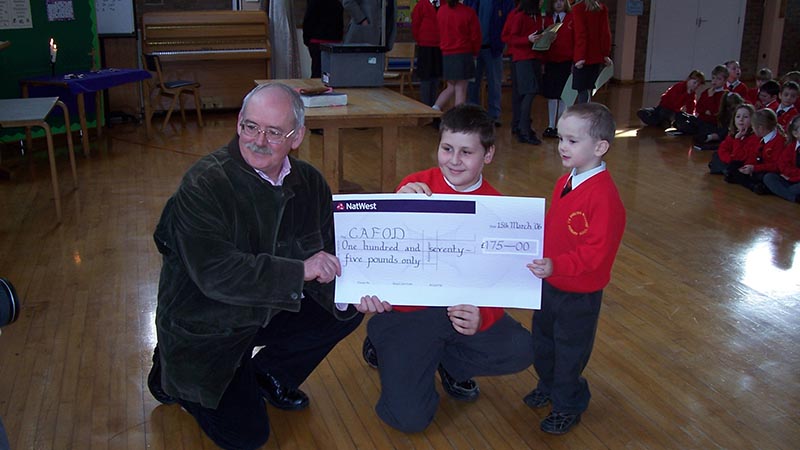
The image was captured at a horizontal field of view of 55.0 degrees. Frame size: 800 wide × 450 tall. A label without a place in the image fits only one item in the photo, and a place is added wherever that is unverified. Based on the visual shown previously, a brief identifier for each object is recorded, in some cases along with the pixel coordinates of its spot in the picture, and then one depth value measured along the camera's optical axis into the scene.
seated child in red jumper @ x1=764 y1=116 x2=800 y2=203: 5.35
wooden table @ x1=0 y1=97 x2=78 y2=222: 4.55
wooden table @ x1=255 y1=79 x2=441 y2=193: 4.34
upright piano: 8.39
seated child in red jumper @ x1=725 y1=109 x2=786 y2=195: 5.62
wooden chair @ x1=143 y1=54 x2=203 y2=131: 7.78
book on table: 4.54
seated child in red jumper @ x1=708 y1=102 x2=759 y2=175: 5.84
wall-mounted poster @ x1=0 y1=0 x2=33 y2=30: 6.64
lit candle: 6.39
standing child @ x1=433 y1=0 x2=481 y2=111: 7.31
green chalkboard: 6.72
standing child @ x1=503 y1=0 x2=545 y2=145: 7.29
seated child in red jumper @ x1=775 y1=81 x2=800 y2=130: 6.50
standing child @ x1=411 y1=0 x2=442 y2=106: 7.77
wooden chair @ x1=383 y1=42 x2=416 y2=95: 9.67
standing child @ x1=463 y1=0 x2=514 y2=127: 7.82
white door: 12.30
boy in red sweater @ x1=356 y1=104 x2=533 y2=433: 2.42
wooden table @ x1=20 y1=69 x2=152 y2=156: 6.40
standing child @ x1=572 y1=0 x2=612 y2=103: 6.89
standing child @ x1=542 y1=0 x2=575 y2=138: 7.19
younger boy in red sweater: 2.30
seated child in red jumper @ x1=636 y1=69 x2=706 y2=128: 7.86
